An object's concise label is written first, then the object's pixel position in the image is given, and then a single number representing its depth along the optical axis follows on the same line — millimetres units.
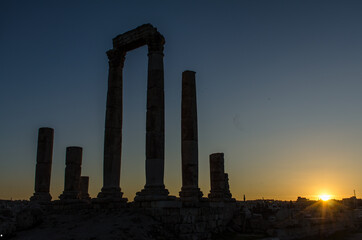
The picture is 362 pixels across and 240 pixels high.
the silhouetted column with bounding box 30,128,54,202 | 27125
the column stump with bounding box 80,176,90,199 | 35625
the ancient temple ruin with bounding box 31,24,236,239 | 19234
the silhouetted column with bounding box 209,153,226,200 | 27188
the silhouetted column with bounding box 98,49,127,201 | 22406
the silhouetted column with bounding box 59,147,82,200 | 27725
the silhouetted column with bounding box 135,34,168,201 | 20156
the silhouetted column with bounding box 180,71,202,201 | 22859
